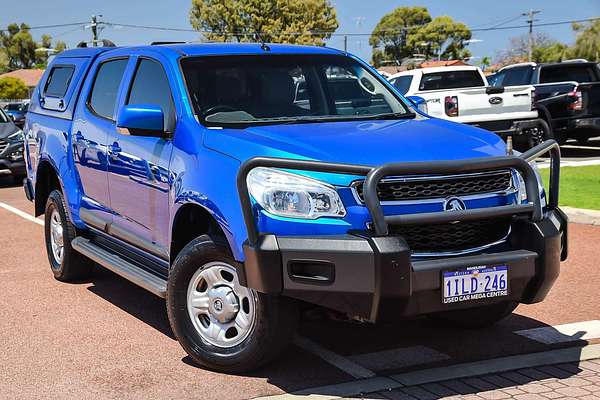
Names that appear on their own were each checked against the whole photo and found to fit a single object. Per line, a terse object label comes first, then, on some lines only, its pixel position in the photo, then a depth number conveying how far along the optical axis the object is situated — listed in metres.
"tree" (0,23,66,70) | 117.88
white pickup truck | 15.32
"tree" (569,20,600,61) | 79.25
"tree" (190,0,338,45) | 76.44
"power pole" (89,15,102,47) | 71.09
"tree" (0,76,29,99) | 79.65
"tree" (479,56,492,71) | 130.10
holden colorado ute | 4.47
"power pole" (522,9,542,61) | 88.06
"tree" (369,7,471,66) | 109.94
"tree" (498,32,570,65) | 97.99
